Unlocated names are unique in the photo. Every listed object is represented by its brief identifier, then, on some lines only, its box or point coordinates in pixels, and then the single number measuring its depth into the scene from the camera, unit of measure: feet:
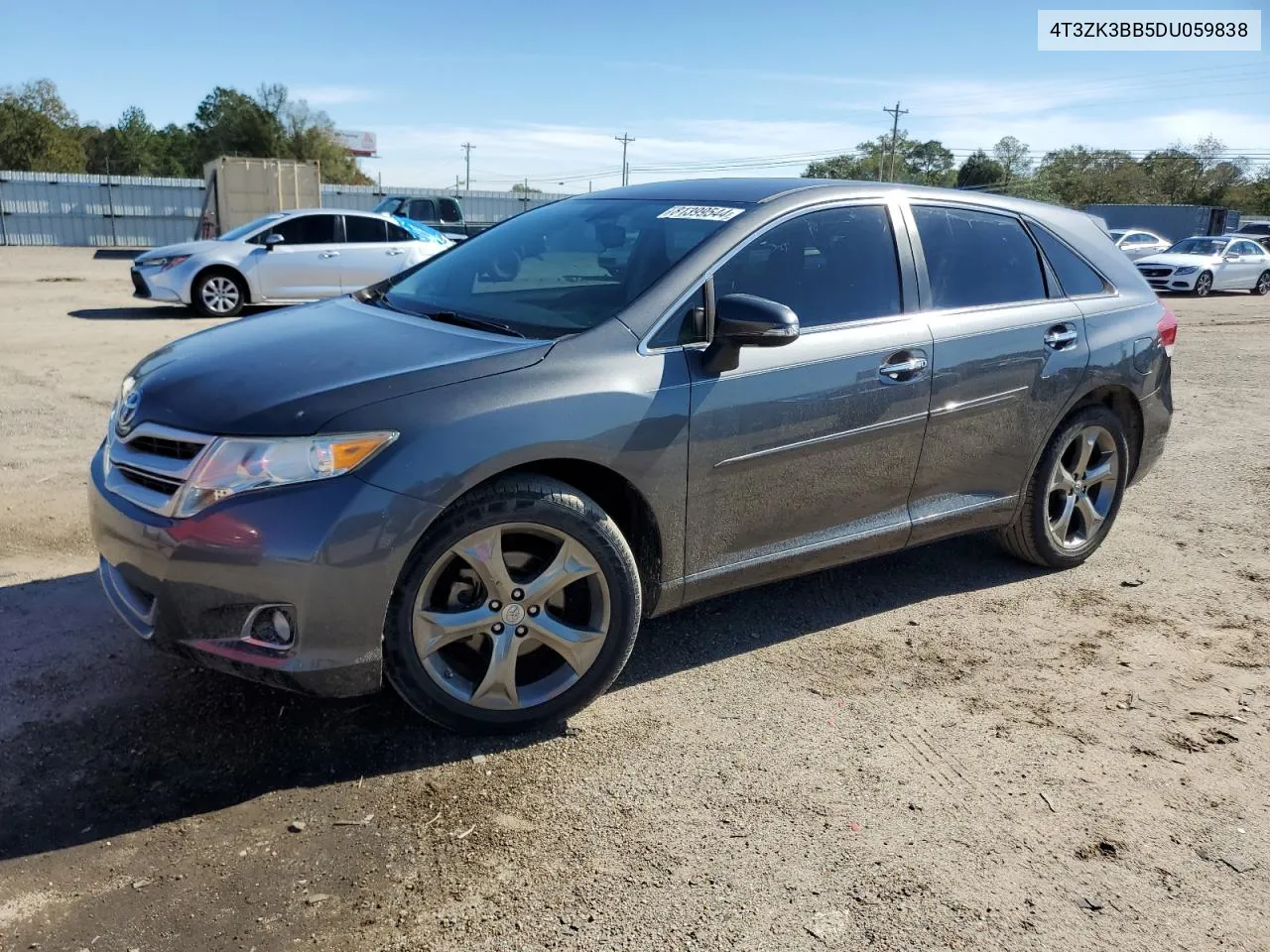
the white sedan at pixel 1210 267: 79.61
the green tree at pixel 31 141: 210.40
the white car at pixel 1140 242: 96.58
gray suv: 9.49
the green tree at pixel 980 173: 226.99
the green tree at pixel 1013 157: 247.29
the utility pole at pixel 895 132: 245.16
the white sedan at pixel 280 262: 45.73
